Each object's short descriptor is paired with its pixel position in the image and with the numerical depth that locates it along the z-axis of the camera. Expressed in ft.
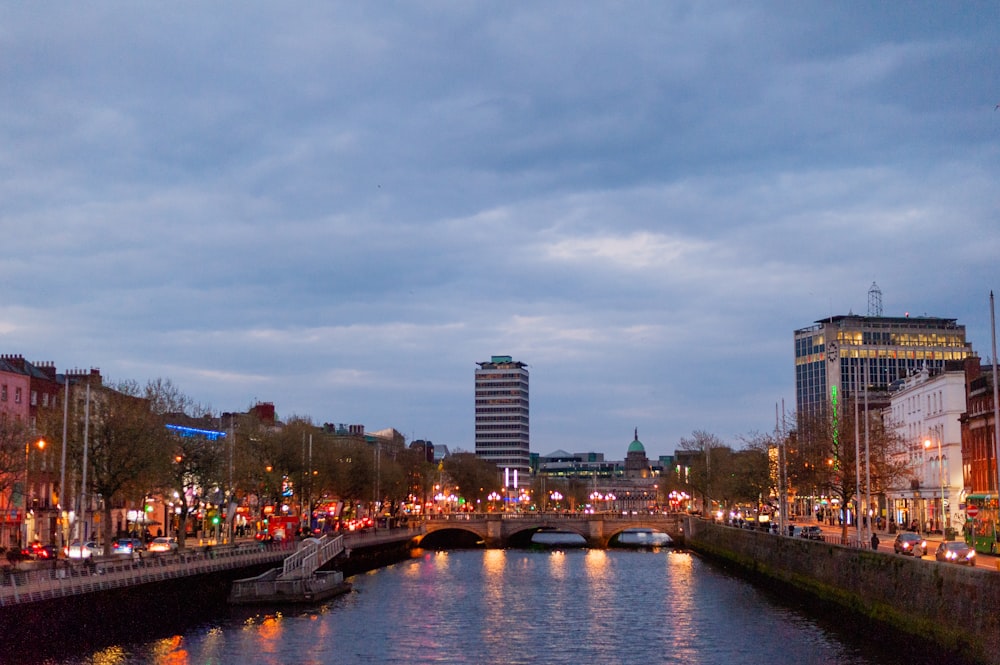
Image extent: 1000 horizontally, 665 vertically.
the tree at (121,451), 254.68
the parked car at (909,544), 218.32
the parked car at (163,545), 297.33
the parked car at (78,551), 243.81
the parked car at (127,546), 278.87
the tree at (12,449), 245.59
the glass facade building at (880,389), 545.69
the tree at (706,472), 535.60
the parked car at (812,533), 313.32
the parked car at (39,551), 250.98
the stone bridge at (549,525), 542.57
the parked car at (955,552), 191.07
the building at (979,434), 308.40
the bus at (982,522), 234.38
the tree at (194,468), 287.48
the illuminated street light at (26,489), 259.47
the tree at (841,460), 284.61
